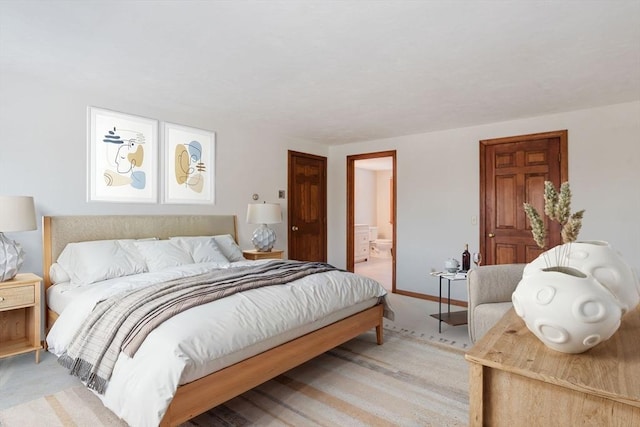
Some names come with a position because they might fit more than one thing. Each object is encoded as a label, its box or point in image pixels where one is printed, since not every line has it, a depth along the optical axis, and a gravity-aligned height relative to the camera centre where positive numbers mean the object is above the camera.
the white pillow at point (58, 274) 3.02 -0.52
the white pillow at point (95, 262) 2.89 -0.42
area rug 2.04 -1.20
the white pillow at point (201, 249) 3.59 -0.37
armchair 2.70 -0.62
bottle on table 3.74 -0.52
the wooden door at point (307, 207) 5.43 +0.10
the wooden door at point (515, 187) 4.12 +0.33
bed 1.76 -0.84
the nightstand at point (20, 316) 2.63 -0.85
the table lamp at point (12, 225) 2.61 -0.08
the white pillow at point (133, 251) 3.21 -0.35
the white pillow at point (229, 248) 4.00 -0.40
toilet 9.20 -0.87
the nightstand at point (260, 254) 4.38 -0.52
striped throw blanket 1.85 -0.58
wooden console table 0.96 -0.50
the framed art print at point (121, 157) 3.42 +0.58
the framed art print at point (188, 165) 3.98 +0.58
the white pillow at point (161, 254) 3.24 -0.39
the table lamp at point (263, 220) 4.46 -0.09
